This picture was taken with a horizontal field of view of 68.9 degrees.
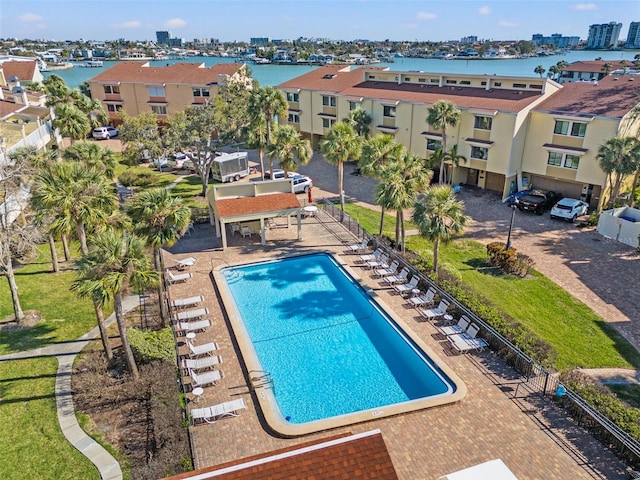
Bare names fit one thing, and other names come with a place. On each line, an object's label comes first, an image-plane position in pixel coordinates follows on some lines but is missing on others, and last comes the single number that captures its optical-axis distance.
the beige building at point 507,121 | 36.66
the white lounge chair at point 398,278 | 26.00
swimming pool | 17.64
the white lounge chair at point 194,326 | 21.58
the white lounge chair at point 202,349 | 19.77
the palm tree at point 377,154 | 29.91
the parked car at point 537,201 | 37.16
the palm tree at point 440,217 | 24.53
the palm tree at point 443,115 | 39.97
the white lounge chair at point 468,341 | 20.20
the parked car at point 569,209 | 35.50
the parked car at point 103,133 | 61.97
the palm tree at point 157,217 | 21.14
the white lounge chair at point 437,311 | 22.61
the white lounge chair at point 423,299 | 23.84
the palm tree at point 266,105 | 41.25
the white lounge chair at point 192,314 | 22.44
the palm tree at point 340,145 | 34.03
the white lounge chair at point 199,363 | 18.88
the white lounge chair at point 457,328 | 21.27
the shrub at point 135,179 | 44.78
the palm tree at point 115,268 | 17.09
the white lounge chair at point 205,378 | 17.97
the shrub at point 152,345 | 20.08
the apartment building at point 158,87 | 63.28
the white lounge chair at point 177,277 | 26.48
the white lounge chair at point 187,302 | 23.56
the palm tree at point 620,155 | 33.08
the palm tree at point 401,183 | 26.61
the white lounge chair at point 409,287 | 24.94
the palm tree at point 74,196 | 19.75
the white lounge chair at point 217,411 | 16.38
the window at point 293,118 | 57.74
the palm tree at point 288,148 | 36.69
